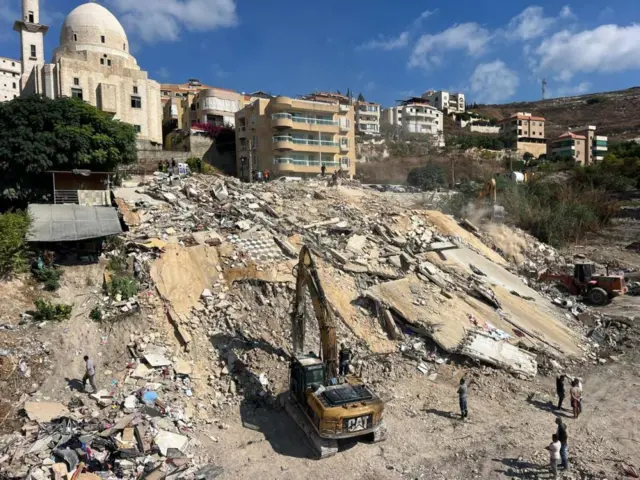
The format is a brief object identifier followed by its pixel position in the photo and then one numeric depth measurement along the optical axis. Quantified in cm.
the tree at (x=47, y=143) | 1619
